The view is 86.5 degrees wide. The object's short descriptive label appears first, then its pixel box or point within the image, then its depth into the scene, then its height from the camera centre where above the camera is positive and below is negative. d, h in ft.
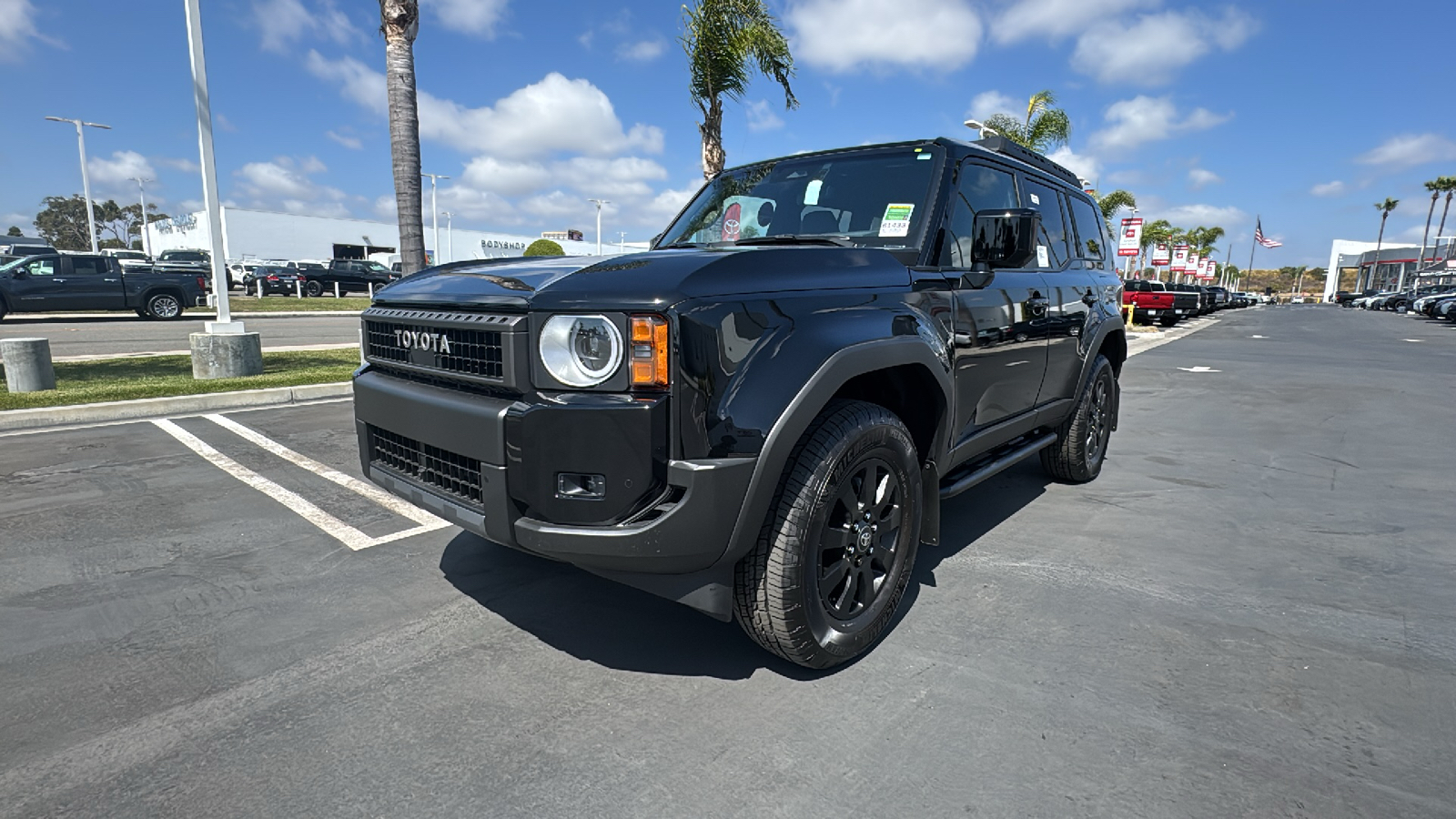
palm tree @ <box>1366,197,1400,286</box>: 312.91 +34.86
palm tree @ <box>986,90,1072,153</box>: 75.10 +15.99
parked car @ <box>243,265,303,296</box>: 106.93 +0.49
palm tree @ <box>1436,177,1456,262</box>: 270.05 +38.52
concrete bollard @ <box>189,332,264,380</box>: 27.99 -2.57
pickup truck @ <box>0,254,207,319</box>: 59.00 -0.37
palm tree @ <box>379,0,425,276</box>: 29.58 +7.68
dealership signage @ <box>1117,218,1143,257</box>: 72.23 +5.05
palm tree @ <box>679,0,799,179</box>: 40.19 +12.41
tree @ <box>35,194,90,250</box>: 266.57 +20.45
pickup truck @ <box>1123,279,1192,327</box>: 86.63 -0.88
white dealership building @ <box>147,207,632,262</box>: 174.09 +11.84
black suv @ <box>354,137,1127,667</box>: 6.88 -1.08
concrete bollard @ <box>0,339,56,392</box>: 24.34 -2.55
